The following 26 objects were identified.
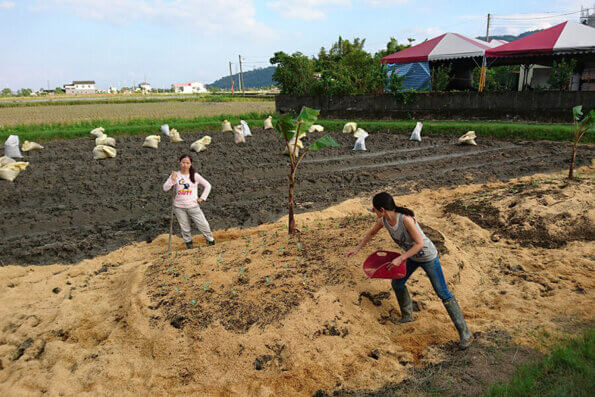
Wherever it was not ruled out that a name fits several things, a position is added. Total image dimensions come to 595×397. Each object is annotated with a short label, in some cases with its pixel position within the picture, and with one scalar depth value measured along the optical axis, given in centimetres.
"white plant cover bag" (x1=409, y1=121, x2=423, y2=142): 1493
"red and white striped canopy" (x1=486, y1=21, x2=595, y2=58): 1677
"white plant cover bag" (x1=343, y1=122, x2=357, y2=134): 1681
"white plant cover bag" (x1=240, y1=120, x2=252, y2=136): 1574
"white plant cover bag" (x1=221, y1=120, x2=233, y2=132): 1716
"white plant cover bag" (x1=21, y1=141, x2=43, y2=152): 1294
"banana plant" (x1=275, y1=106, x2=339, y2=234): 527
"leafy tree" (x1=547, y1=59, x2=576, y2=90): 1692
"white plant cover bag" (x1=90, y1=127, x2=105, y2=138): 1514
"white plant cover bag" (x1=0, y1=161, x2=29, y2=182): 965
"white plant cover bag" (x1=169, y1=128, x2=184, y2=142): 1488
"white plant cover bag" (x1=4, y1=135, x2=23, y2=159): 1195
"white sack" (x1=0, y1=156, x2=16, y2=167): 1040
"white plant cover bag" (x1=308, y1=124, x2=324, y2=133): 1720
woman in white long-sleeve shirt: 581
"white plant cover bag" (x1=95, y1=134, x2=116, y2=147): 1366
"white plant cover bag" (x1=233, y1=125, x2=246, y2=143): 1463
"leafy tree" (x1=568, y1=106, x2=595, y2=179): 788
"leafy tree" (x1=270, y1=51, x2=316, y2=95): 2622
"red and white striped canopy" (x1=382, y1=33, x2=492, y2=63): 1941
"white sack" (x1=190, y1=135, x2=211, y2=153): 1299
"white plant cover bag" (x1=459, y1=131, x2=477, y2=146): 1379
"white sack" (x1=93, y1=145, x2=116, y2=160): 1190
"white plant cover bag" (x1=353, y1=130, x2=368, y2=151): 1345
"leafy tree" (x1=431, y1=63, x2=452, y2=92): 1955
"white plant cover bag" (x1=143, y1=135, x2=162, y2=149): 1353
